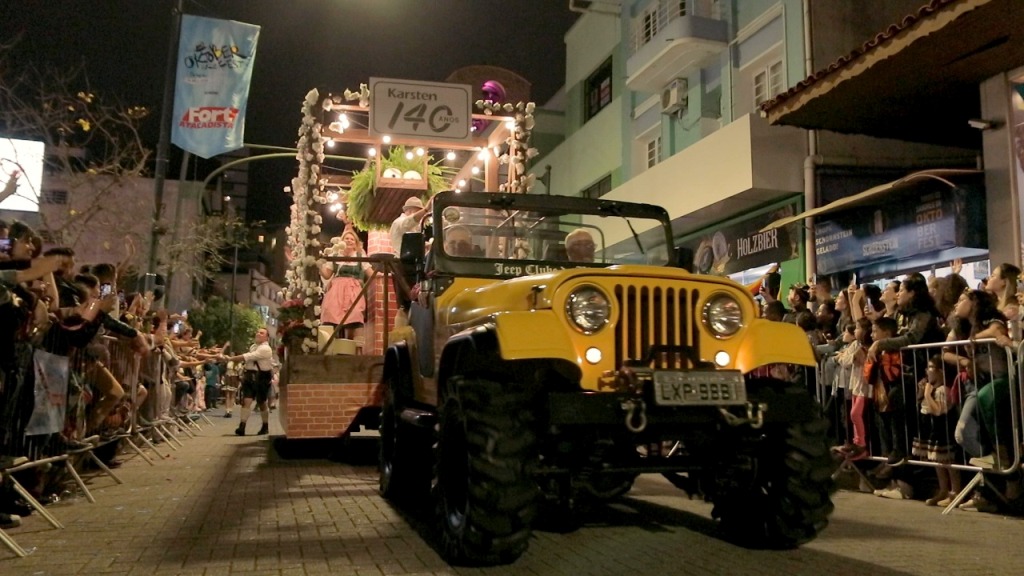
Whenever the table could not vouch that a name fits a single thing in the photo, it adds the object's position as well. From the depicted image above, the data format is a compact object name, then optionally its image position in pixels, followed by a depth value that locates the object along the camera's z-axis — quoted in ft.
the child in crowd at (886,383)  24.64
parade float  26.78
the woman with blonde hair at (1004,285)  24.28
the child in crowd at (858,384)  25.79
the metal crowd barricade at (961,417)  21.31
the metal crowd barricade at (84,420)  18.85
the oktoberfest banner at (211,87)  47.32
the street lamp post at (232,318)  128.69
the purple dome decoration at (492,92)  38.91
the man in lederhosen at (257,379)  47.55
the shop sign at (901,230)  34.83
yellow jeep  14.23
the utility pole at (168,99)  46.75
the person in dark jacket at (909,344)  24.56
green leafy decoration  37.37
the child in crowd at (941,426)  22.95
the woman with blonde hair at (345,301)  32.76
